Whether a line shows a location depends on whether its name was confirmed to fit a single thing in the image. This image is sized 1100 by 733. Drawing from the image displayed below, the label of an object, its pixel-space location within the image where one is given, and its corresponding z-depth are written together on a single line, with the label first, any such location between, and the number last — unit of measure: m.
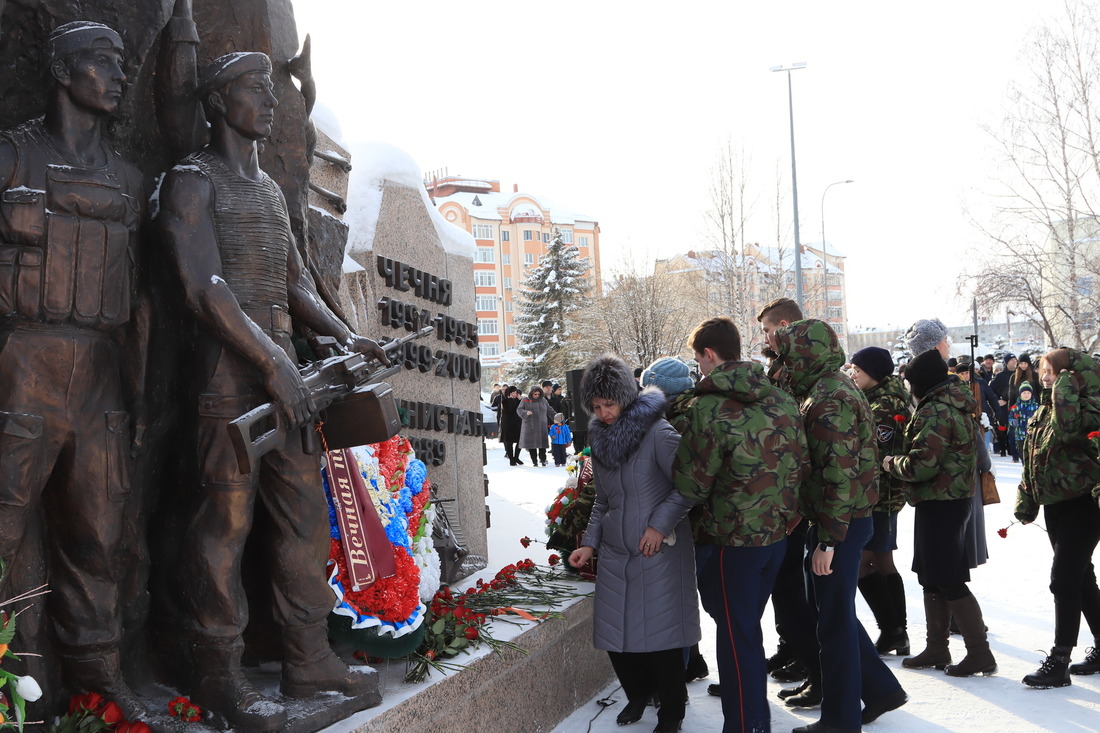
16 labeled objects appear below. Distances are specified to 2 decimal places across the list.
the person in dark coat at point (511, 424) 22.48
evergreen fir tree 43.56
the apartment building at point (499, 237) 71.81
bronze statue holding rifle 3.36
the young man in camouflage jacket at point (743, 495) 4.10
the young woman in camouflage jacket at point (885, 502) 5.73
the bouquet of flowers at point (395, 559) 4.16
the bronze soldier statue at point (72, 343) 3.08
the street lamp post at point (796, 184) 24.94
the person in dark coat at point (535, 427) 21.89
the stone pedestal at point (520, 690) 3.85
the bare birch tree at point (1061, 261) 22.89
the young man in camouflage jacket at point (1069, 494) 5.13
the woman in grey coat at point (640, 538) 4.47
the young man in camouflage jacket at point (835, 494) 4.19
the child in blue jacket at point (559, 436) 20.97
